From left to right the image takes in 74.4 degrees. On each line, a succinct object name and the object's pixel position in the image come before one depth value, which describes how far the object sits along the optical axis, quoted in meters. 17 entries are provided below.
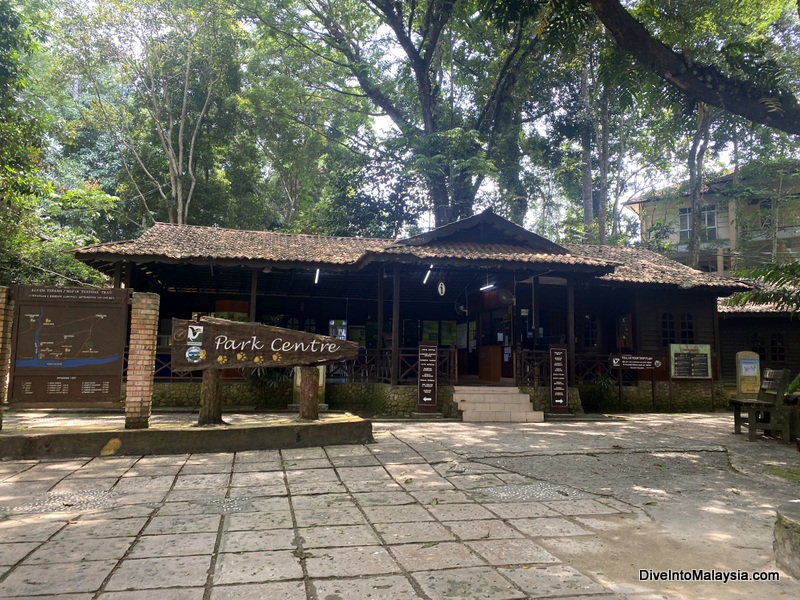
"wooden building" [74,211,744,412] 11.80
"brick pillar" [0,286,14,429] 6.88
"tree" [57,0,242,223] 19.95
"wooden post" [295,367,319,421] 7.95
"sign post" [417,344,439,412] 11.38
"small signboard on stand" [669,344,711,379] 14.16
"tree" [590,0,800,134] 7.91
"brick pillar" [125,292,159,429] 7.05
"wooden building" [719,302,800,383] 16.42
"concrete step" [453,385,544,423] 11.18
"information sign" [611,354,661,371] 13.03
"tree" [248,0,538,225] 20.65
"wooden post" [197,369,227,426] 7.56
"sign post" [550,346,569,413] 11.84
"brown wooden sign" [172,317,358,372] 7.39
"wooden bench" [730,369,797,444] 8.52
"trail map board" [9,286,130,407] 6.84
